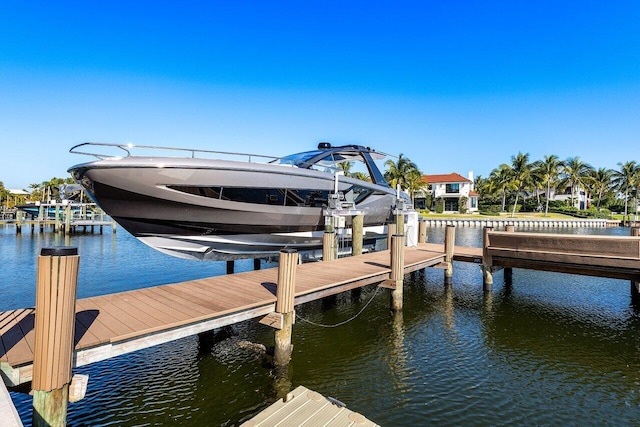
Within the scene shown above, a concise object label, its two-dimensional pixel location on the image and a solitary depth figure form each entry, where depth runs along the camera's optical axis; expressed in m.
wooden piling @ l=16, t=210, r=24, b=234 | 28.58
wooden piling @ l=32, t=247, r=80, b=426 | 3.14
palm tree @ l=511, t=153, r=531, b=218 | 53.41
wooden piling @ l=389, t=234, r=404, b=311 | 8.36
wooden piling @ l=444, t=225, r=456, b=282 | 11.32
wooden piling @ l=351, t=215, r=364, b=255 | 12.27
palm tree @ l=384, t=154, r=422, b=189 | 51.94
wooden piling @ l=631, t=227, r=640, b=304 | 9.51
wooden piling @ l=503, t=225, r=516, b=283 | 11.83
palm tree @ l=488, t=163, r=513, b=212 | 54.00
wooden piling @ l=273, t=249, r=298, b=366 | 5.54
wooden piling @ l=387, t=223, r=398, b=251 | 13.22
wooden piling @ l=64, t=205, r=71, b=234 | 29.12
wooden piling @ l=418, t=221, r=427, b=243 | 14.70
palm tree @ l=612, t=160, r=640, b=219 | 56.58
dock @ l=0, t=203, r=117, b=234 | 29.50
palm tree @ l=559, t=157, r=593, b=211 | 58.19
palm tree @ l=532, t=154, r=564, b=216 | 54.34
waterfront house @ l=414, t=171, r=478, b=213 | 57.35
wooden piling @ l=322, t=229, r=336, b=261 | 10.42
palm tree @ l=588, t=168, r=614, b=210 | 61.22
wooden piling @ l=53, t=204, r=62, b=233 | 30.44
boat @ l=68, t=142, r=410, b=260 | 8.75
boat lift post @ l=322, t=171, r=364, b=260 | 10.56
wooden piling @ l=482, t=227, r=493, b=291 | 10.55
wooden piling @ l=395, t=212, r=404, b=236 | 13.65
